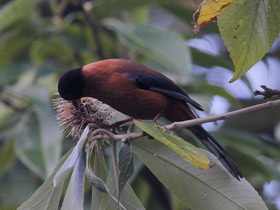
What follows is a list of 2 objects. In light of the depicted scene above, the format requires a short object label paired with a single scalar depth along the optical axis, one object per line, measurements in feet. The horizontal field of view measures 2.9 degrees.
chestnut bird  15.30
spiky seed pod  15.16
